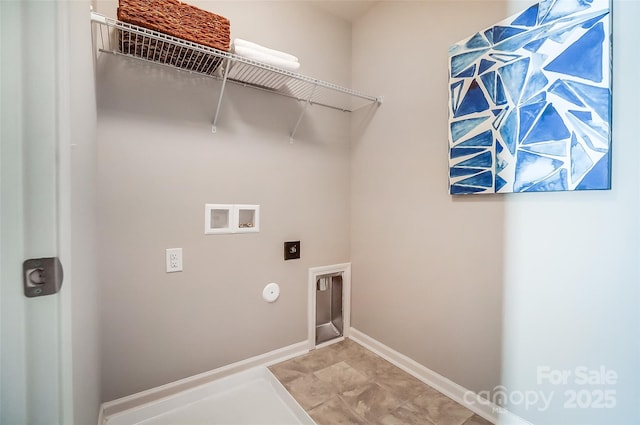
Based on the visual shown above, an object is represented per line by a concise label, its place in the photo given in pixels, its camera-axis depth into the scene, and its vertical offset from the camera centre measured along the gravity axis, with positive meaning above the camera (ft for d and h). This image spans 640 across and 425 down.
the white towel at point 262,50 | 4.68 +2.78
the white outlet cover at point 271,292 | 5.87 -1.83
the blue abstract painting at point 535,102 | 3.37 +1.50
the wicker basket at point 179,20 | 3.77 +2.73
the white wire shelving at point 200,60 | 3.99 +2.49
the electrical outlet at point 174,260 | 4.87 -0.94
